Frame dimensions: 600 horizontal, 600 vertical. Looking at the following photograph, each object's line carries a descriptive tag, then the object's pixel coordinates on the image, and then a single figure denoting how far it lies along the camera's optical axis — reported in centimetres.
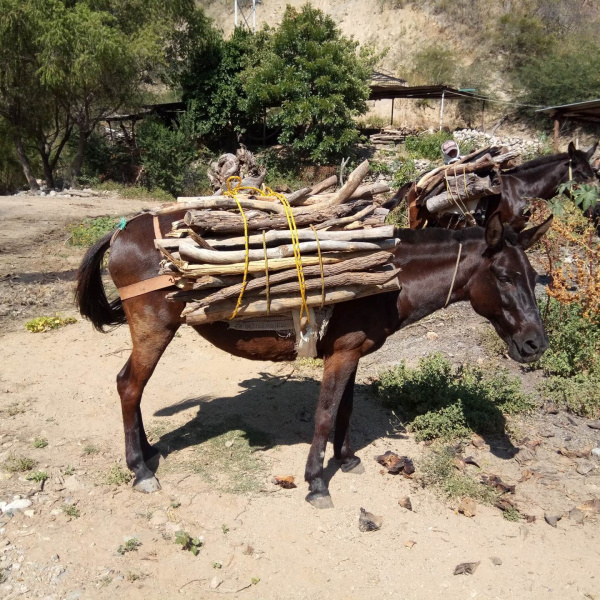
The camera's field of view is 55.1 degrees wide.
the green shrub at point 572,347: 538
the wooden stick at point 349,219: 361
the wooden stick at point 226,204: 361
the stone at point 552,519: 366
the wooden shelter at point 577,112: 883
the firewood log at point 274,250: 337
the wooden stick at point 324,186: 424
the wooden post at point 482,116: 2614
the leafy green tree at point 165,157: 2164
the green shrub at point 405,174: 1176
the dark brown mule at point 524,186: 700
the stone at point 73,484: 396
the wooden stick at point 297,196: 378
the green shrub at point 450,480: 394
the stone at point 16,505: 363
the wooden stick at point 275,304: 355
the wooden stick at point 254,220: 342
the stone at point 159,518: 363
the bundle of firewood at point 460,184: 643
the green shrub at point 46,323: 674
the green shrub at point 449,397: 470
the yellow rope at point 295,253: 348
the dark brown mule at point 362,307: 377
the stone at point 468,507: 376
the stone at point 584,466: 426
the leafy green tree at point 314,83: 2020
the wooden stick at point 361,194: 389
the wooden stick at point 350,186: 369
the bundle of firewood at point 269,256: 344
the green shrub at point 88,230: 1137
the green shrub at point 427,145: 2170
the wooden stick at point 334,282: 352
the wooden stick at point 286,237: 346
